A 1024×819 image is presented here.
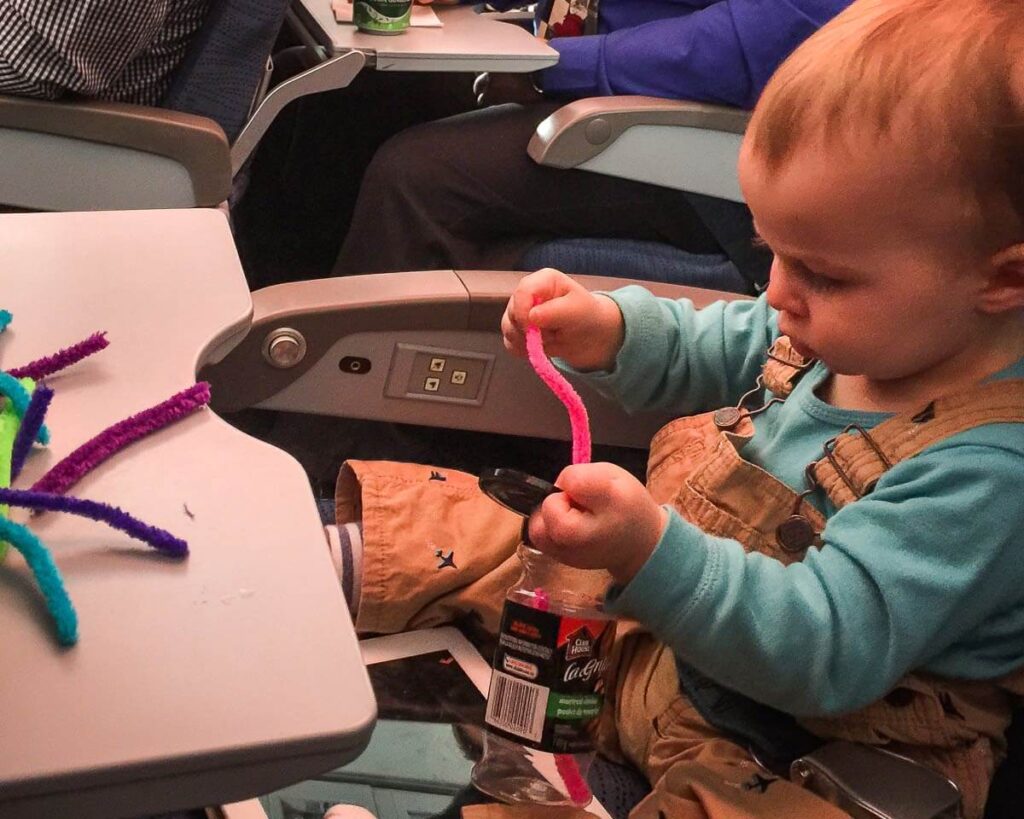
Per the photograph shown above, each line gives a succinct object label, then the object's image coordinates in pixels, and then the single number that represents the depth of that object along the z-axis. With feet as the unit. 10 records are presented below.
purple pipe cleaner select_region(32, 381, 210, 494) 1.95
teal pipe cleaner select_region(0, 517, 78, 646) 1.66
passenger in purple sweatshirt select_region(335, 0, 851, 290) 5.33
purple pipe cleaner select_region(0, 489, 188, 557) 1.83
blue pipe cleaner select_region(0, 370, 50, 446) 2.06
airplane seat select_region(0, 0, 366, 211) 4.54
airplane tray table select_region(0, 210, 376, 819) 1.53
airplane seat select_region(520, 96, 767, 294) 5.20
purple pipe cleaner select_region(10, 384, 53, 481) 1.99
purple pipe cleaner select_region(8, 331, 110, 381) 2.21
